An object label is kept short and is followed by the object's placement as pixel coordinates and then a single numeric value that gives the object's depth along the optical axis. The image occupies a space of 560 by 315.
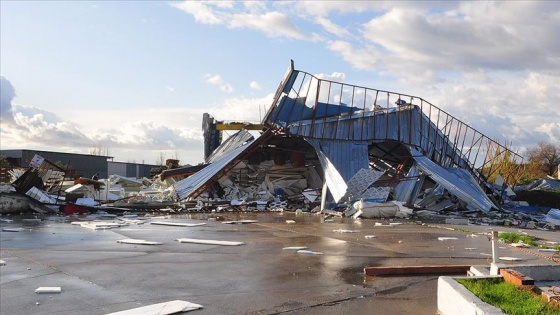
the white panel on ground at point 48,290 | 7.03
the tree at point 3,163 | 38.80
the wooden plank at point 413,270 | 7.77
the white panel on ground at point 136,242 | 11.58
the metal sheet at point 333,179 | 21.08
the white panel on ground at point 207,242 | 11.49
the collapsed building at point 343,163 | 22.38
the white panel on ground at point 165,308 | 5.89
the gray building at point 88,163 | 50.81
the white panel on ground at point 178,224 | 15.70
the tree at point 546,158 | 55.96
